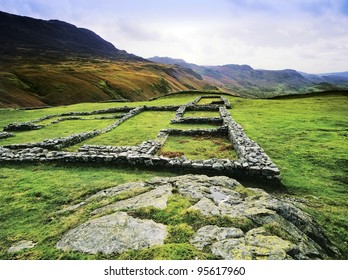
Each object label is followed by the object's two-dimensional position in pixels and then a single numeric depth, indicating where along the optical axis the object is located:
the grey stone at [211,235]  4.80
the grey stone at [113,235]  4.78
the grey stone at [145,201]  6.28
